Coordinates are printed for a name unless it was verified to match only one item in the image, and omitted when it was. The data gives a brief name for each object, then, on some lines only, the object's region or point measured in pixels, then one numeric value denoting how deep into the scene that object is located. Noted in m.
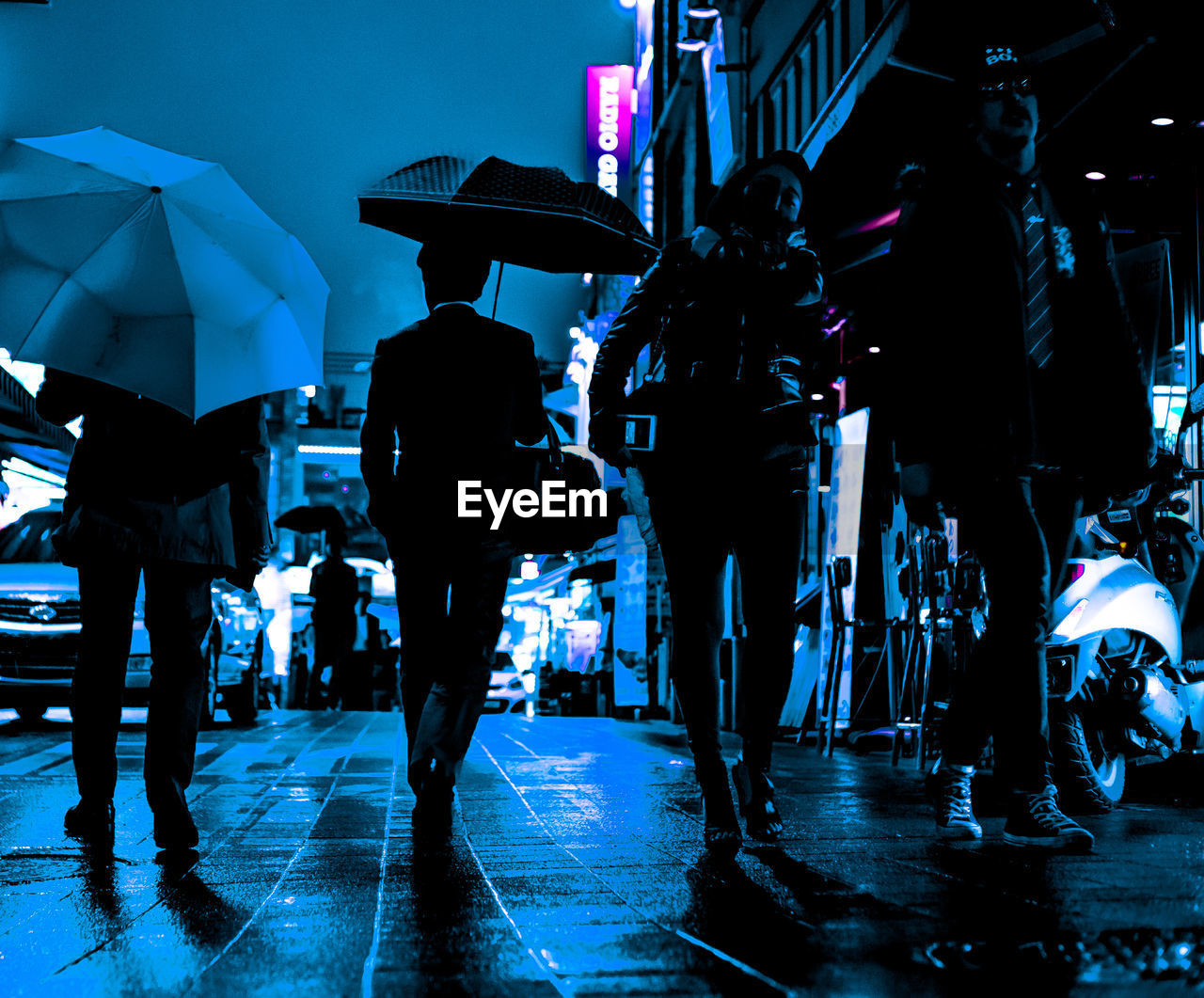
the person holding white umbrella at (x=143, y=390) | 3.60
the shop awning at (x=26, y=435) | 15.38
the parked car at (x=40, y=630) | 9.83
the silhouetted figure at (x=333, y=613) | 15.43
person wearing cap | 3.68
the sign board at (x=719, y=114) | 14.37
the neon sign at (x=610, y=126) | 28.14
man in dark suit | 4.20
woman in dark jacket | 3.80
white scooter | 5.11
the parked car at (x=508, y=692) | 26.45
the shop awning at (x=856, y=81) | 6.97
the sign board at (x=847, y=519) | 10.11
